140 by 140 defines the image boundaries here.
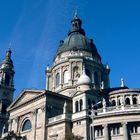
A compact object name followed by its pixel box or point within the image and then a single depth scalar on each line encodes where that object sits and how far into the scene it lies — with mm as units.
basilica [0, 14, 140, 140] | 42719
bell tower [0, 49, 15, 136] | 72938
